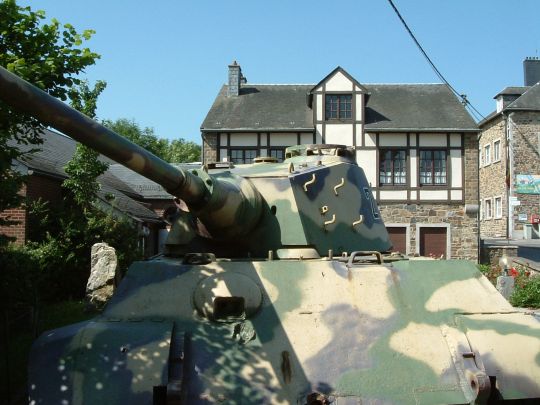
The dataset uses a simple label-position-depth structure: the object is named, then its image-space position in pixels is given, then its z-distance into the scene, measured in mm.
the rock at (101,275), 15109
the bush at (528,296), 15891
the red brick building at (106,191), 17641
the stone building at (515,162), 36375
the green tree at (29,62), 7059
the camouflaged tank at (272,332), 4688
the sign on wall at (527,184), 37031
